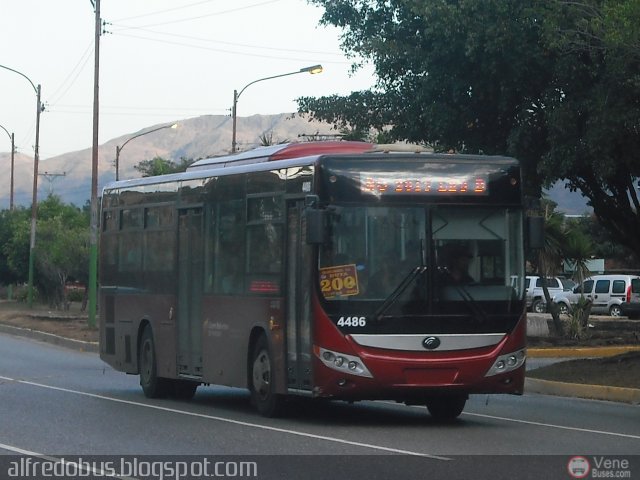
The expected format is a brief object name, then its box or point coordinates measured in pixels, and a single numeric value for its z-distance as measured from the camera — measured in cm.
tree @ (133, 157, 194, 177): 7214
